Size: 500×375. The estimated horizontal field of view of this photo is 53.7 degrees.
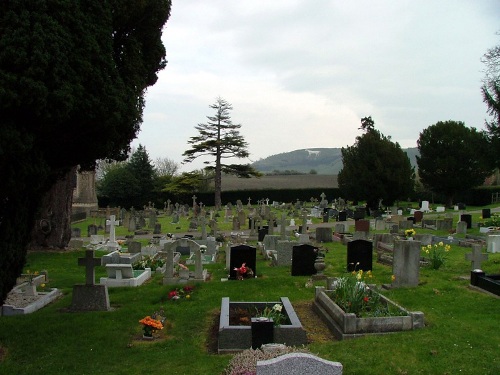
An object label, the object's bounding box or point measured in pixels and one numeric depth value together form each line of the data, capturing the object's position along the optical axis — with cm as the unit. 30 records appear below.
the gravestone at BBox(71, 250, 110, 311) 1033
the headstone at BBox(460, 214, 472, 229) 2566
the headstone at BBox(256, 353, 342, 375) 455
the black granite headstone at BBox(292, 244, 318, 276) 1340
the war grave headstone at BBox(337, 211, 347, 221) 3325
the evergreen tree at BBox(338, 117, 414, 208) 3725
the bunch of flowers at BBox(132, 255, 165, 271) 1500
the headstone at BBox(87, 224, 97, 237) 2847
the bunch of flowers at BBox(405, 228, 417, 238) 1440
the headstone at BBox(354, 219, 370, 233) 2314
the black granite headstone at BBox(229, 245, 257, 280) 1324
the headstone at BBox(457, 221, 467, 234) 2354
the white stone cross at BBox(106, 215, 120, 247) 2019
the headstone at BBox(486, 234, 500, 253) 1741
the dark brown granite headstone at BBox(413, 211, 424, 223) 2917
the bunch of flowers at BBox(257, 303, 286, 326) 819
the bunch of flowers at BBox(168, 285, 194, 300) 1114
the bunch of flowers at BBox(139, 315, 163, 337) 844
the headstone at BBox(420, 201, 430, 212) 4008
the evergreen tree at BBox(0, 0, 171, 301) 640
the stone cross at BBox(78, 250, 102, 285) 1034
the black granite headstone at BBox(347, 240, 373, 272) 1363
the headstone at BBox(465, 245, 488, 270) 1258
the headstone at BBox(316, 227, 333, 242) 2180
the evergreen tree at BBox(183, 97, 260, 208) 5218
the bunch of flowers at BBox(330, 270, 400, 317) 859
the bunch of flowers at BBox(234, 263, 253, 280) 1291
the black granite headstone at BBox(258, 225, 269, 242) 2234
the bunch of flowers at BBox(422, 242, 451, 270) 1383
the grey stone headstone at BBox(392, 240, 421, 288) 1130
